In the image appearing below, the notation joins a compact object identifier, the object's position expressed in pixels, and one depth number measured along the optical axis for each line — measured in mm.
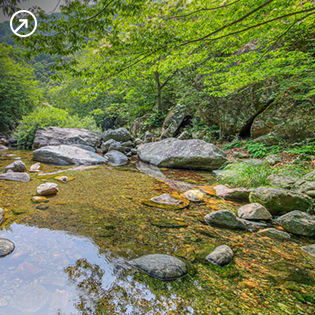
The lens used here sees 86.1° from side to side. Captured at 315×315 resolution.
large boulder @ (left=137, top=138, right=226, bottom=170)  5633
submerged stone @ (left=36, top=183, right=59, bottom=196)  3184
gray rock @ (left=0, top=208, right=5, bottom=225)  2242
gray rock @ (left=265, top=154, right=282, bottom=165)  4875
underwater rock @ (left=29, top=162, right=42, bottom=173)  4946
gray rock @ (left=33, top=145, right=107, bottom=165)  6145
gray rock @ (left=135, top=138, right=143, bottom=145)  10335
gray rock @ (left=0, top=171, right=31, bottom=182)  4000
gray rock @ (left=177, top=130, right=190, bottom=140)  8758
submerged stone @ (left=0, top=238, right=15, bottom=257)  1616
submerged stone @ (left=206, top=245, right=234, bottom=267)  1666
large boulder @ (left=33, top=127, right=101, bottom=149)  8703
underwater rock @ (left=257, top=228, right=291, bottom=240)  2167
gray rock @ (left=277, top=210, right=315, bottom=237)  2181
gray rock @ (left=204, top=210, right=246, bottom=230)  2355
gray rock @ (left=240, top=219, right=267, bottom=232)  2359
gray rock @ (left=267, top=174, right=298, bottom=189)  3381
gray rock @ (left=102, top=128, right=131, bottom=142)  10256
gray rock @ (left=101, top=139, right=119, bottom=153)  9250
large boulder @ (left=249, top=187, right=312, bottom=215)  2634
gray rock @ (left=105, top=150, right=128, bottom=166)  6759
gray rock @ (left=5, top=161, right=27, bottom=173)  4746
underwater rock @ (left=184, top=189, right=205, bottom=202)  3350
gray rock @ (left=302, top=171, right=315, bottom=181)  3267
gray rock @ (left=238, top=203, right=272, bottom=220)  2600
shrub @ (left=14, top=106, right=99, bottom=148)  9781
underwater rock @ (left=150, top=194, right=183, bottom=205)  3146
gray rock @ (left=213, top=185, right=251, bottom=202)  3367
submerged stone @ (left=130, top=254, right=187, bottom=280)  1473
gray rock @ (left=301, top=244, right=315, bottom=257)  1858
